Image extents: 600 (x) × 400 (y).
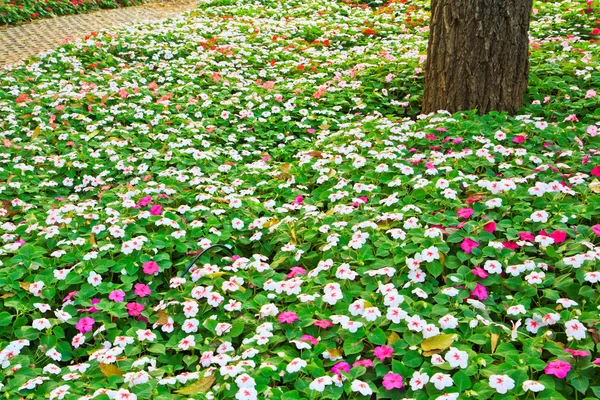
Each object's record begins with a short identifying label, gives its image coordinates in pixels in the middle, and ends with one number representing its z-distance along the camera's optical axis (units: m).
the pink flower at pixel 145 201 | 3.26
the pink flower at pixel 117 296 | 2.50
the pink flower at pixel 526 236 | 2.51
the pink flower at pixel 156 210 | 3.13
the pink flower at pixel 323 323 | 2.14
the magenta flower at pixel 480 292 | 2.25
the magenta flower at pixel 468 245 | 2.45
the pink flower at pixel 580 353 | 1.84
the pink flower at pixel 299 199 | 3.26
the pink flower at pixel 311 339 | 2.11
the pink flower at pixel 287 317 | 2.20
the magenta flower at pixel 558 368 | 1.78
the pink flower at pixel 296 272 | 2.57
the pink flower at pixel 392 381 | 1.86
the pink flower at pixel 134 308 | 2.44
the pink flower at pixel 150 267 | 2.66
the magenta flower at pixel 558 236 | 2.44
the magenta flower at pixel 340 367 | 1.95
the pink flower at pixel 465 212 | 2.69
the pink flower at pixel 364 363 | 1.95
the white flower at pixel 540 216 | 2.58
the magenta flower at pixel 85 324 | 2.36
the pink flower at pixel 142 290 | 2.55
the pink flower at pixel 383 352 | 1.96
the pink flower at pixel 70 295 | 2.51
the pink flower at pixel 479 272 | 2.29
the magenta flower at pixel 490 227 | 2.59
